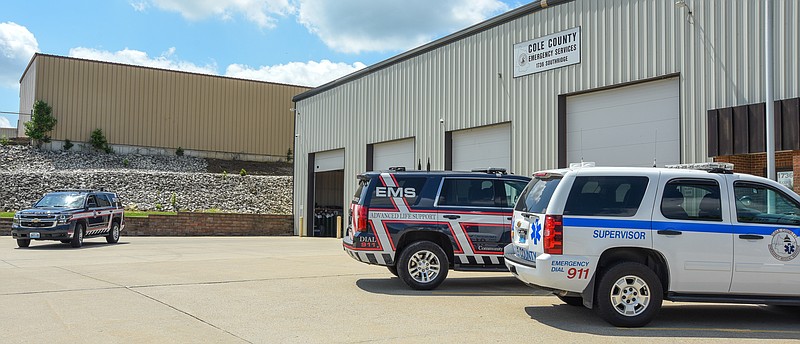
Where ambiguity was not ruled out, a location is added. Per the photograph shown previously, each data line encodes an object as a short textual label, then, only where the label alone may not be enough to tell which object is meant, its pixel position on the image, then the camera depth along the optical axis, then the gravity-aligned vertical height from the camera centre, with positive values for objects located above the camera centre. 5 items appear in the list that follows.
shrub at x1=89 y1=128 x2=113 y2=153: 52.16 +4.54
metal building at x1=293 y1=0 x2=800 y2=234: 17.00 +3.50
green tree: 49.47 +5.53
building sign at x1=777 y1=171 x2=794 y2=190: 15.73 +0.67
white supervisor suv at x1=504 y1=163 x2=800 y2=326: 8.46 -0.38
